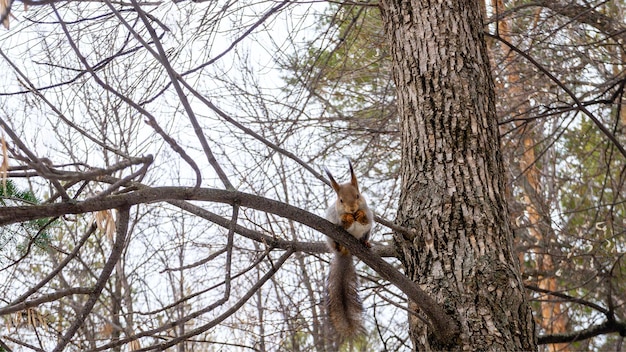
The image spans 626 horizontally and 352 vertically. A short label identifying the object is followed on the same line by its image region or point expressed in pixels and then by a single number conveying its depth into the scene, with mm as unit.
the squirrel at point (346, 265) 3002
